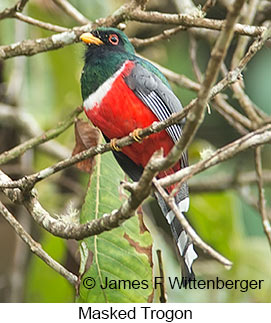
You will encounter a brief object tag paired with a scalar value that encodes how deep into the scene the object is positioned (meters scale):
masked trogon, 6.57
